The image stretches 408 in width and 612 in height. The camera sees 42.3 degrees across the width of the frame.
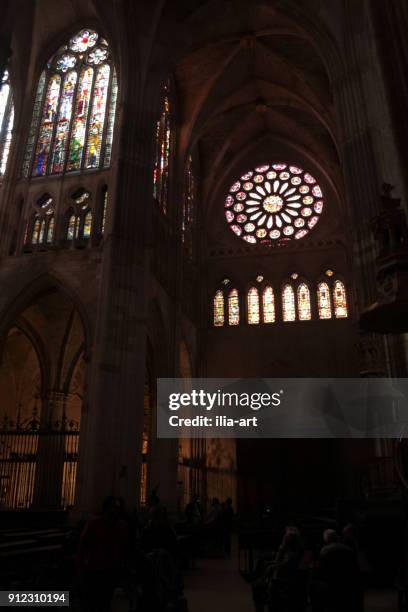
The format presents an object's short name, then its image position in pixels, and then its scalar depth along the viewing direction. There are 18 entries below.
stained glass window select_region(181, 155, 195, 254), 22.61
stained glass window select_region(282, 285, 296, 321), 22.78
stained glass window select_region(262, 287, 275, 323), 22.97
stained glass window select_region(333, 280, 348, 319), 22.19
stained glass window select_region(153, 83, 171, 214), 19.09
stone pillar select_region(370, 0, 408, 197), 6.62
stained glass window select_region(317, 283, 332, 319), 22.41
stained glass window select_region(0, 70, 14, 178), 18.80
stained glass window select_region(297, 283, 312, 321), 22.61
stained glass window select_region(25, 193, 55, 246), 16.92
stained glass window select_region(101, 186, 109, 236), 16.59
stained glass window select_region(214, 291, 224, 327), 23.50
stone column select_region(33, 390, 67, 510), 16.45
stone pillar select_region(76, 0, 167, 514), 12.89
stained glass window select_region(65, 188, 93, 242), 16.70
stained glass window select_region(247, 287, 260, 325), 23.14
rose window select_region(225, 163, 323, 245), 24.22
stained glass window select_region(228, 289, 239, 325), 23.38
